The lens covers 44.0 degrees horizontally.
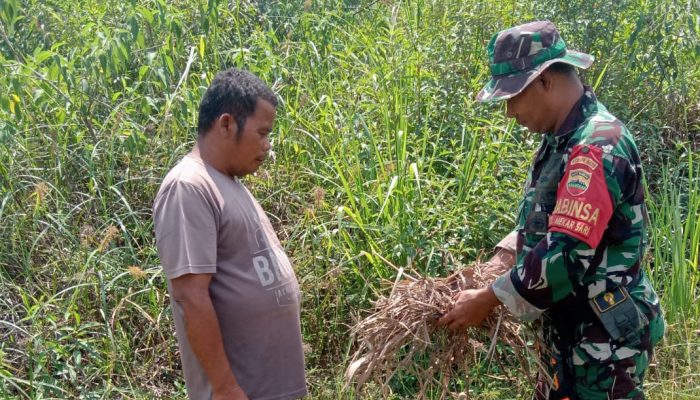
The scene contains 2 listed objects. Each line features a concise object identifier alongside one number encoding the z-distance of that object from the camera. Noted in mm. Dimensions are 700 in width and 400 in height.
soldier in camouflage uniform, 2463
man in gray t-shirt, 2451
